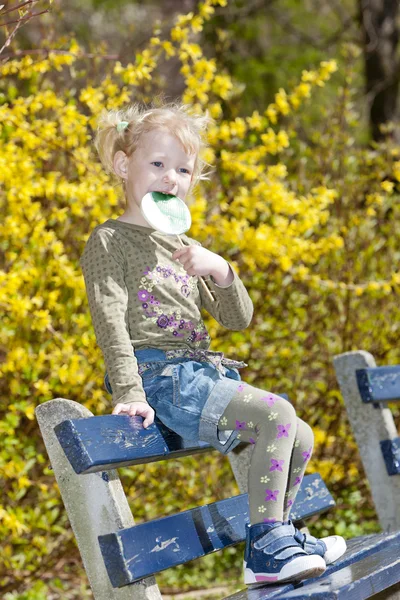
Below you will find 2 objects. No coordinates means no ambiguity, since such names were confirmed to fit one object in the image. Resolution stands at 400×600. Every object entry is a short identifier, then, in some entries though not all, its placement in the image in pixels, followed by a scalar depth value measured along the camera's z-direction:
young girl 4.36
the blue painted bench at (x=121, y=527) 3.96
